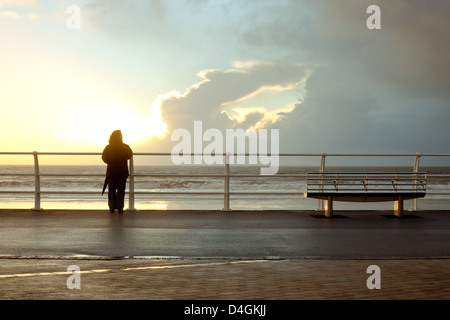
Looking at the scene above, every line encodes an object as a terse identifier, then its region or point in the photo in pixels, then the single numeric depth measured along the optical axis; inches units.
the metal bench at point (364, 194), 521.6
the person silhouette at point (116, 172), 579.5
